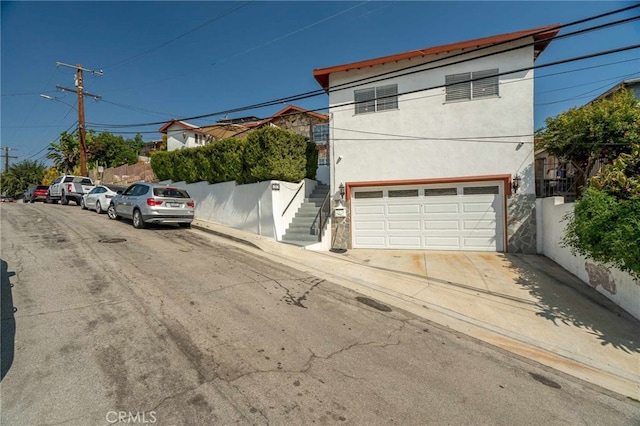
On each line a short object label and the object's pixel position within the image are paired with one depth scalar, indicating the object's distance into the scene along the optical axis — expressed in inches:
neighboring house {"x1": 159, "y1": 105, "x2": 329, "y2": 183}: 773.9
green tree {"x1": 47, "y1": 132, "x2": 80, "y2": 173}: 1524.4
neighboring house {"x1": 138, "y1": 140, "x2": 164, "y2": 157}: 2192.4
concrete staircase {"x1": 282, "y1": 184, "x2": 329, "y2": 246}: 433.1
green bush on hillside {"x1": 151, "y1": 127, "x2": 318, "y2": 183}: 443.8
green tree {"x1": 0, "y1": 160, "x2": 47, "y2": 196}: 1814.7
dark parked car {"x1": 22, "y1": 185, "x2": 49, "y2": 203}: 900.0
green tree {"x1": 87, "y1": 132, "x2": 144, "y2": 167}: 1613.9
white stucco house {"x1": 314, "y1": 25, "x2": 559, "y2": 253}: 391.9
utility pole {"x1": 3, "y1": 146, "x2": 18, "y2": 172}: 1947.0
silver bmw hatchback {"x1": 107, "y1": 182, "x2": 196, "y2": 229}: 428.1
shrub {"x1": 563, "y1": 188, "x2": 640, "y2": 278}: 199.5
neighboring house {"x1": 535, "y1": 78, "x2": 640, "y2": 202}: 421.4
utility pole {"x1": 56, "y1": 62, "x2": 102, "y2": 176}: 824.7
